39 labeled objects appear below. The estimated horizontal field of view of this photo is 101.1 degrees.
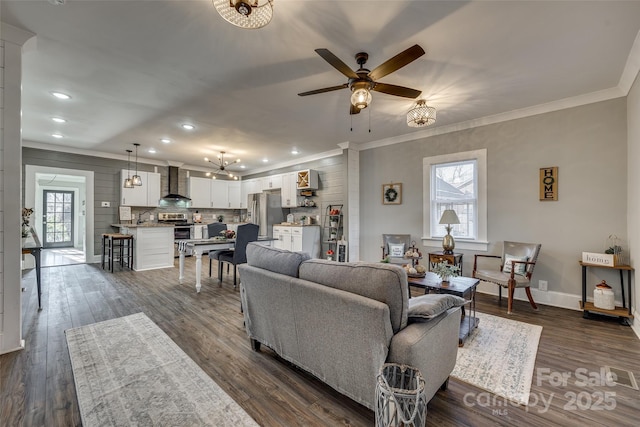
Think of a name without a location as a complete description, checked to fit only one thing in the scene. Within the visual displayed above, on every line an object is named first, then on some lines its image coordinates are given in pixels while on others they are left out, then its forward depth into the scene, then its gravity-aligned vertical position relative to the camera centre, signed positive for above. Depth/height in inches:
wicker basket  46.9 -34.7
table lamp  157.6 -4.5
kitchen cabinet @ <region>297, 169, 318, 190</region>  258.4 +34.4
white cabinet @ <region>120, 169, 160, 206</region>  264.4 +23.1
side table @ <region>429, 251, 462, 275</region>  157.9 -26.5
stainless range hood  294.7 +34.1
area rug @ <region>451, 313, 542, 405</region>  74.3 -48.2
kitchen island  217.8 -27.3
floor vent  75.3 -48.3
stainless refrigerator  280.8 +3.2
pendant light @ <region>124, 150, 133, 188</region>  232.4 +36.6
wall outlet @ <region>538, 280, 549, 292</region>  142.0 -37.8
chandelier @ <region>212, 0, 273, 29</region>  53.8 +43.7
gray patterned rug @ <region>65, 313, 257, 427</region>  61.7 -47.7
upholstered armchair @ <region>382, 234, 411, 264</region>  185.5 -21.7
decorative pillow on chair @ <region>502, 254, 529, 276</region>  137.5 -26.7
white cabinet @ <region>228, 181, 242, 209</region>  348.1 +22.7
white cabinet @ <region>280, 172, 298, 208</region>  275.9 +25.2
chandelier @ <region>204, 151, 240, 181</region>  256.1 +56.8
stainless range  289.3 -10.7
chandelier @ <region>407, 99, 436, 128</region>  122.3 +46.3
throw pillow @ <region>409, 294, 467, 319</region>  58.7 -21.5
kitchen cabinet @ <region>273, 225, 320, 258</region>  250.4 -23.6
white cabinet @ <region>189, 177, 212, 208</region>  312.8 +26.5
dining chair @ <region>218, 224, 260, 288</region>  160.1 -16.5
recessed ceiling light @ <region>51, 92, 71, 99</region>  131.9 +60.2
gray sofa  56.1 -26.2
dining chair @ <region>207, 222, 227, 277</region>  211.6 -12.4
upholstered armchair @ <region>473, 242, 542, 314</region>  127.3 -28.1
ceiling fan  79.1 +47.7
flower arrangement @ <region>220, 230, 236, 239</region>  182.5 -14.3
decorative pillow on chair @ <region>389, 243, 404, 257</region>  185.2 -24.8
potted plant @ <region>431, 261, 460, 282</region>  105.9 -22.8
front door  359.6 -8.1
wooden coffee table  99.8 -28.2
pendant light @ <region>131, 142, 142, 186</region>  232.4 +29.7
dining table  158.7 -20.4
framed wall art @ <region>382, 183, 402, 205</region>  201.3 +16.0
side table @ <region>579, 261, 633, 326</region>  114.6 -41.5
